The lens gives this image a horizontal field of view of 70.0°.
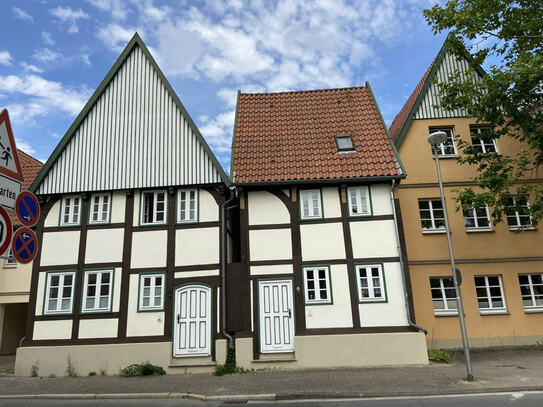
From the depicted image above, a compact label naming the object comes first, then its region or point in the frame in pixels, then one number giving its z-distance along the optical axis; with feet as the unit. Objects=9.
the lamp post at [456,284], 32.09
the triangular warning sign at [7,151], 16.02
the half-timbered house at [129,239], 42.93
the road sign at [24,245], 15.85
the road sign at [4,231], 14.96
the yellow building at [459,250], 46.62
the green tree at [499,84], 39.99
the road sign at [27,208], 16.40
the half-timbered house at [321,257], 41.19
